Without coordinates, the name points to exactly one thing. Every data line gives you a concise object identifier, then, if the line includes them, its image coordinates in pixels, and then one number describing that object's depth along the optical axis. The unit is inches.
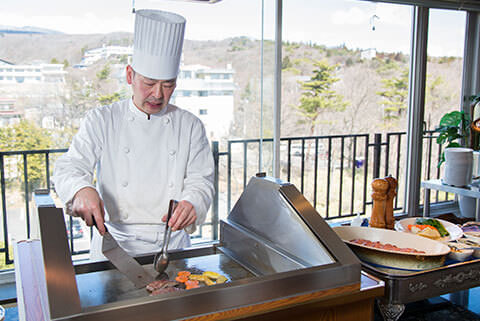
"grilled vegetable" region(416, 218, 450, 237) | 70.0
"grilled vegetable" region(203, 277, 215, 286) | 44.4
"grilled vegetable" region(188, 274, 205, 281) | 44.9
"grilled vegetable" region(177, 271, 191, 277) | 46.9
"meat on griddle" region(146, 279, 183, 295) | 41.4
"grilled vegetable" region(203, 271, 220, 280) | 46.1
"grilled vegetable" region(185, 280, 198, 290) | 43.1
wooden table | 52.2
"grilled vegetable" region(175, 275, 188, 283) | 45.1
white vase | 119.0
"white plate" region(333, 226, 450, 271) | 56.5
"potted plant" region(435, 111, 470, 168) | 168.2
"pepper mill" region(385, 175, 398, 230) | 69.8
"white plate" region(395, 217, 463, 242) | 68.6
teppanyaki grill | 34.9
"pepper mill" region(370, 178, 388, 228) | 68.7
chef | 66.4
